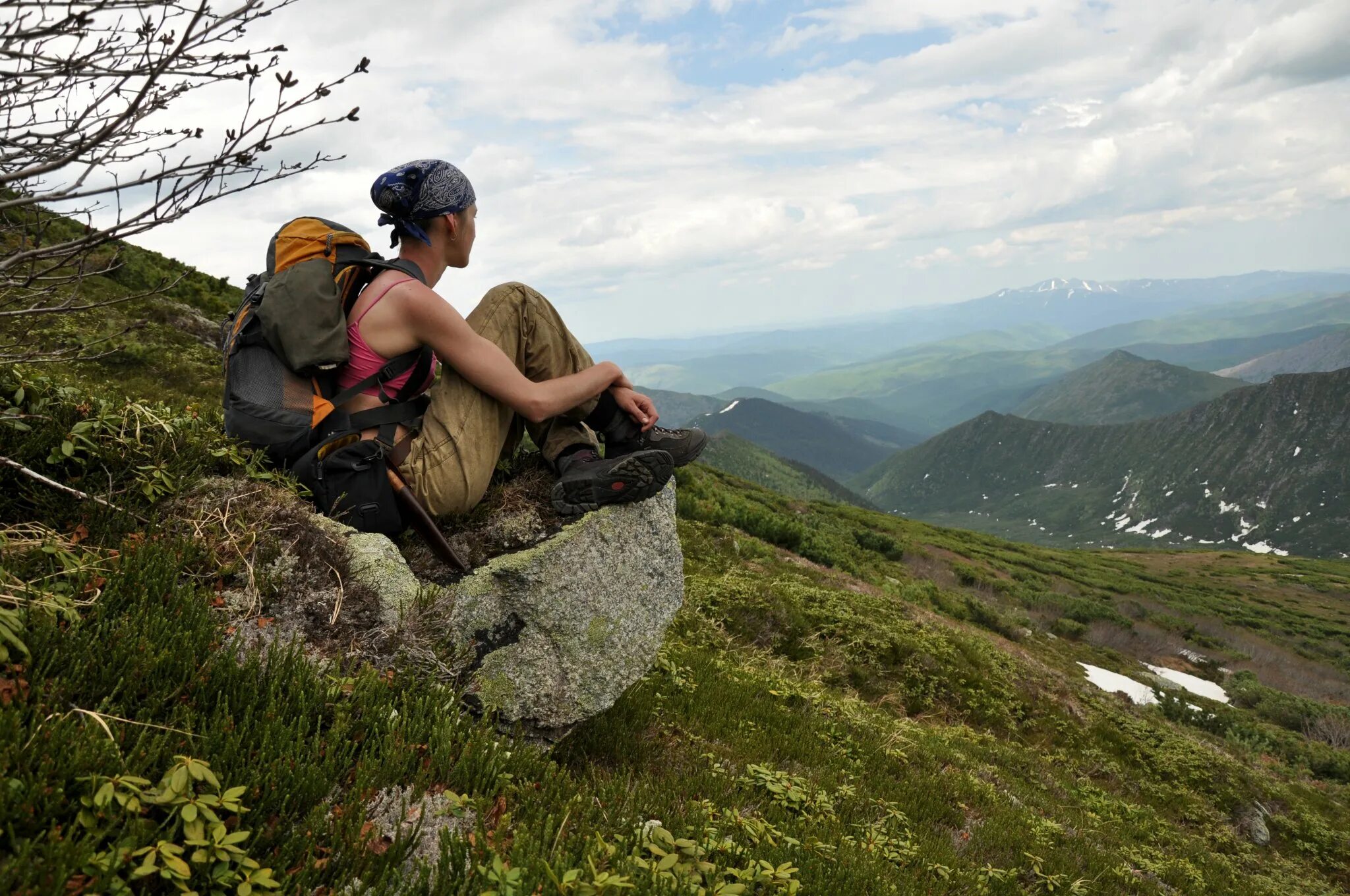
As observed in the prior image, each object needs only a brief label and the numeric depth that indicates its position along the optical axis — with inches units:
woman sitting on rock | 162.4
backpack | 154.4
